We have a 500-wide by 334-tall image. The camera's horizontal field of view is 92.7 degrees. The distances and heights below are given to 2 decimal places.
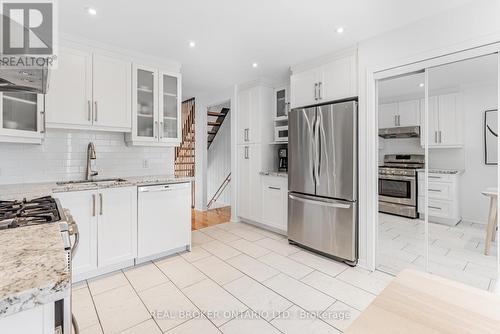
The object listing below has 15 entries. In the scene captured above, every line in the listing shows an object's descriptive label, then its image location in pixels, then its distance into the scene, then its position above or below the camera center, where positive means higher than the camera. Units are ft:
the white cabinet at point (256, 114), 12.84 +2.96
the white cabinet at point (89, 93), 7.95 +2.67
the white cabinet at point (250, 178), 12.89 -0.61
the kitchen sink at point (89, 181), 8.06 -0.51
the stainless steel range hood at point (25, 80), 3.57 +1.43
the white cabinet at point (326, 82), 8.82 +3.45
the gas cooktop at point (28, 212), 3.33 -0.75
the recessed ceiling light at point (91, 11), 6.61 +4.40
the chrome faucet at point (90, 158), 8.89 +0.34
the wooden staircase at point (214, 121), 18.95 +3.83
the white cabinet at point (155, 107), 9.57 +2.55
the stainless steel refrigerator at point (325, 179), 8.49 -0.43
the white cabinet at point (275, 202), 11.66 -1.73
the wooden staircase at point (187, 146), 17.46 +1.63
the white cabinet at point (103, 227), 7.33 -1.98
